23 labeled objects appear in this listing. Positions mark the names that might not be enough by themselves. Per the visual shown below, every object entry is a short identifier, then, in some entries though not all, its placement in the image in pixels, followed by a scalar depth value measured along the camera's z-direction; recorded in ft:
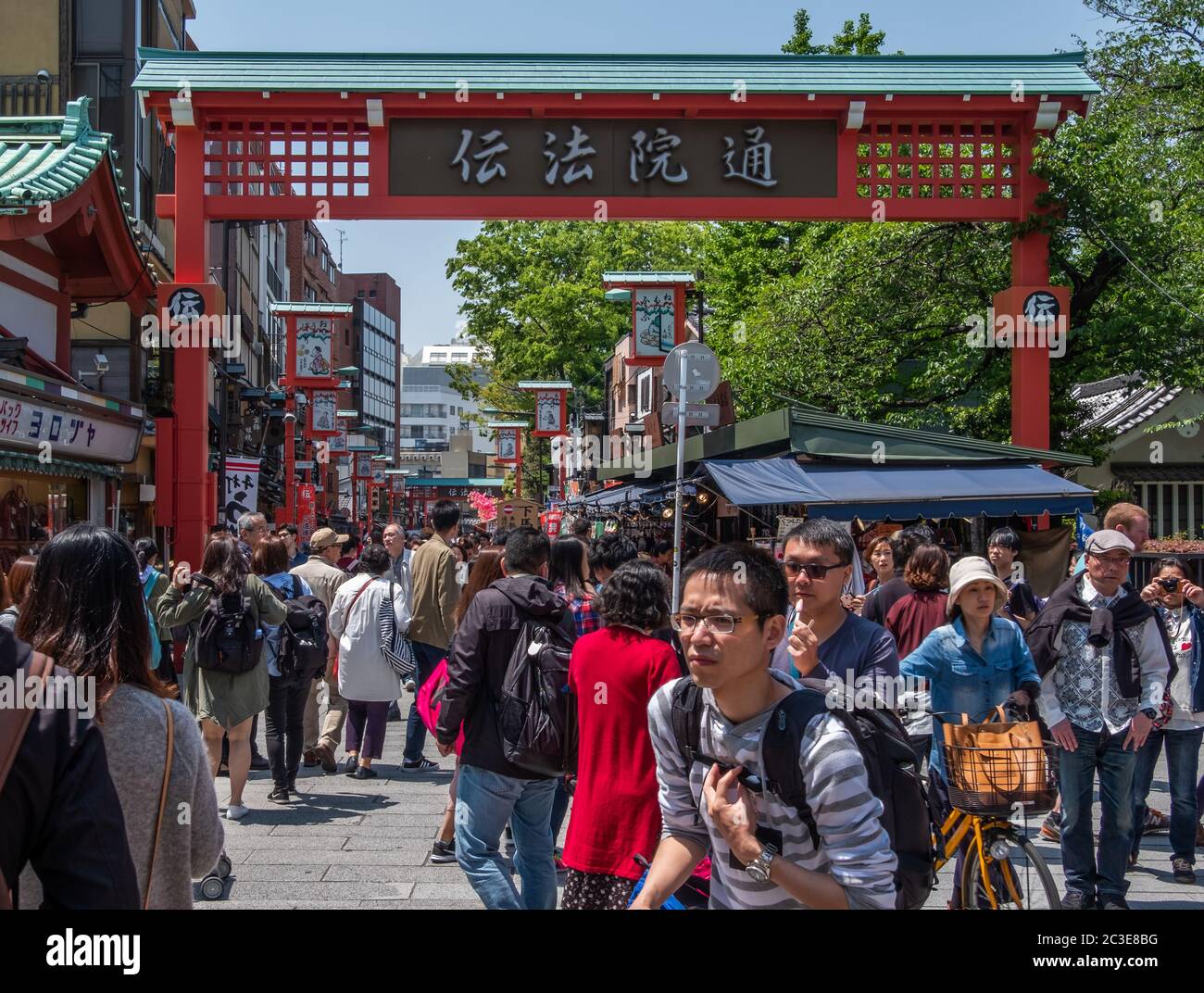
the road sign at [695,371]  31.86
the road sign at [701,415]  44.28
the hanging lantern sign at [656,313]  69.51
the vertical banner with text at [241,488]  53.11
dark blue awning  34.71
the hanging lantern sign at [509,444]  144.36
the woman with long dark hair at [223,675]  23.50
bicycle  14.57
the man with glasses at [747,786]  8.64
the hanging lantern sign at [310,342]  82.69
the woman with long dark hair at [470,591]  20.95
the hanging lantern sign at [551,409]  117.19
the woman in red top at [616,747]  14.02
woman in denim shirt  17.80
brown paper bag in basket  14.56
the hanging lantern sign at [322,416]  104.47
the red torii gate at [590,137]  47.06
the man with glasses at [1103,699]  18.74
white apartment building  408.46
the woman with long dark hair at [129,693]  8.95
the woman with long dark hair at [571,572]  20.17
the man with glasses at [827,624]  12.96
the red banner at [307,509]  111.04
